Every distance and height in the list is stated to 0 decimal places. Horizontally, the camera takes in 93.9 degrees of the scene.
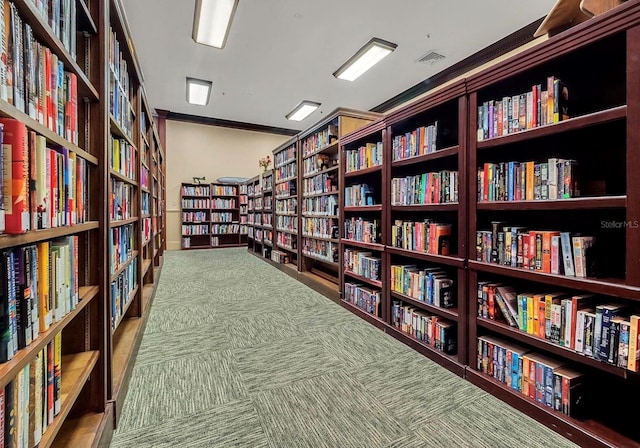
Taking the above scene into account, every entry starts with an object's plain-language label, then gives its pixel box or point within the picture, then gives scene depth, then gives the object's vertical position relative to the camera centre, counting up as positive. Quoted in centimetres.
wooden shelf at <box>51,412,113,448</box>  105 -78
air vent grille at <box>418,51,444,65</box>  427 +235
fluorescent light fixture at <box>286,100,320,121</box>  639 +246
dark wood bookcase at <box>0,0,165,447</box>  77 -3
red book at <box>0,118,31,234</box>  65 +10
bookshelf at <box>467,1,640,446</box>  117 +7
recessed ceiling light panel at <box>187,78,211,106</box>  526 +244
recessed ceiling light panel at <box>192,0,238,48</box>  326 +237
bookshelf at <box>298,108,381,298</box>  330 +33
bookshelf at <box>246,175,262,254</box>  620 +12
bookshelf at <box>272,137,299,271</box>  444 +25
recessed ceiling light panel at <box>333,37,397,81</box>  403 +237
